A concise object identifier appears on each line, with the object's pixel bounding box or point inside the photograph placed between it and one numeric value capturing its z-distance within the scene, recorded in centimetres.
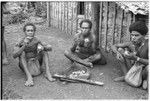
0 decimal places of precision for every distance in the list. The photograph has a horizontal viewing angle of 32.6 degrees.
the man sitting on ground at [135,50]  447
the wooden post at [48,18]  990
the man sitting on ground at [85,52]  551
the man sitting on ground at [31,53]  479
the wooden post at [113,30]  629
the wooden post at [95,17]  659
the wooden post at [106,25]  653
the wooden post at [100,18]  665
